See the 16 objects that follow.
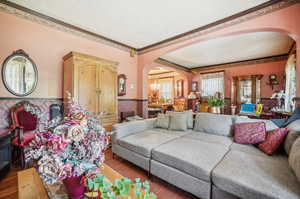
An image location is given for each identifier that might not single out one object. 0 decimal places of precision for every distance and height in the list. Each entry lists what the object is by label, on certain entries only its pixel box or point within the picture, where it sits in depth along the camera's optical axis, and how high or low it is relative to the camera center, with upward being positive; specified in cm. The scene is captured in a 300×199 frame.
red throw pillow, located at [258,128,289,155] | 149 -52
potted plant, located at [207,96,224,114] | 303 -14
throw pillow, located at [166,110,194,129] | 269 -47
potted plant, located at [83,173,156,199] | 65 -48
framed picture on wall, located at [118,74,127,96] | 379 +42
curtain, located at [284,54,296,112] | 325 +39
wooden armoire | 253 +34
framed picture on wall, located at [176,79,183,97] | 715 +57
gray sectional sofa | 104 -67
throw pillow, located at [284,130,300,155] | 138 -46
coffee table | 89 -68
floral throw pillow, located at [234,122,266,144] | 176 -50
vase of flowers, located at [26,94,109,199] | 72 -31
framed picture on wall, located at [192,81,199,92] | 671 +61
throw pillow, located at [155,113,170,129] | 275 -50
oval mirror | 221 +44
